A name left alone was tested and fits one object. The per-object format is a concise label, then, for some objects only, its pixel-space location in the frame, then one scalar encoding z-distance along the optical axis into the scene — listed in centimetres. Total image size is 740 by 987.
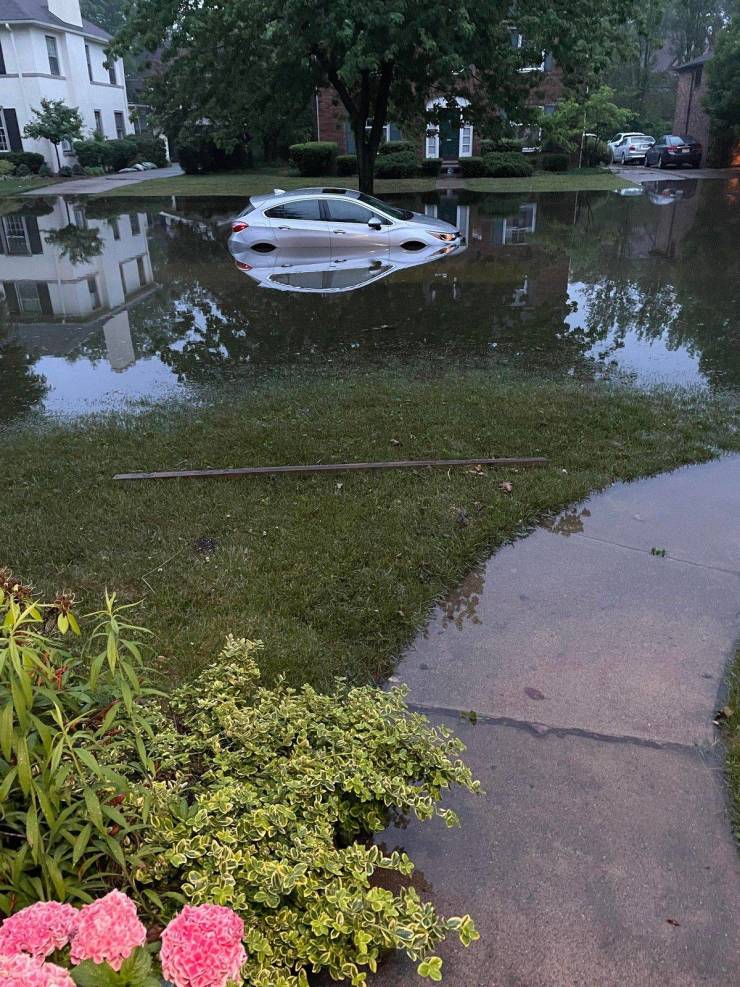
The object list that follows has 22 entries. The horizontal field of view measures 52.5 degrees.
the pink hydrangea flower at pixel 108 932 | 175
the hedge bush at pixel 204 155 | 3806
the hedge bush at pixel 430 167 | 3712
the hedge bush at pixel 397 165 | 3572
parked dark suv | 4082
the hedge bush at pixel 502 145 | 3806
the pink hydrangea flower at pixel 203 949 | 174
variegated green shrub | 216
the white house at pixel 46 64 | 3688
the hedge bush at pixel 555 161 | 3856
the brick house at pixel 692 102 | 4375
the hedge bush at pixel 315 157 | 3519
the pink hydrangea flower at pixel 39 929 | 174
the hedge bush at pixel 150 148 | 4547
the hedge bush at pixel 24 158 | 3769
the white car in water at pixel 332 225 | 1536
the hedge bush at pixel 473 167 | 3653
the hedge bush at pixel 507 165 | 3622
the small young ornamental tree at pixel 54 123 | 3647
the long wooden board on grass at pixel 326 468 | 591
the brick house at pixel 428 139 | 3822
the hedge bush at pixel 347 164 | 3503
